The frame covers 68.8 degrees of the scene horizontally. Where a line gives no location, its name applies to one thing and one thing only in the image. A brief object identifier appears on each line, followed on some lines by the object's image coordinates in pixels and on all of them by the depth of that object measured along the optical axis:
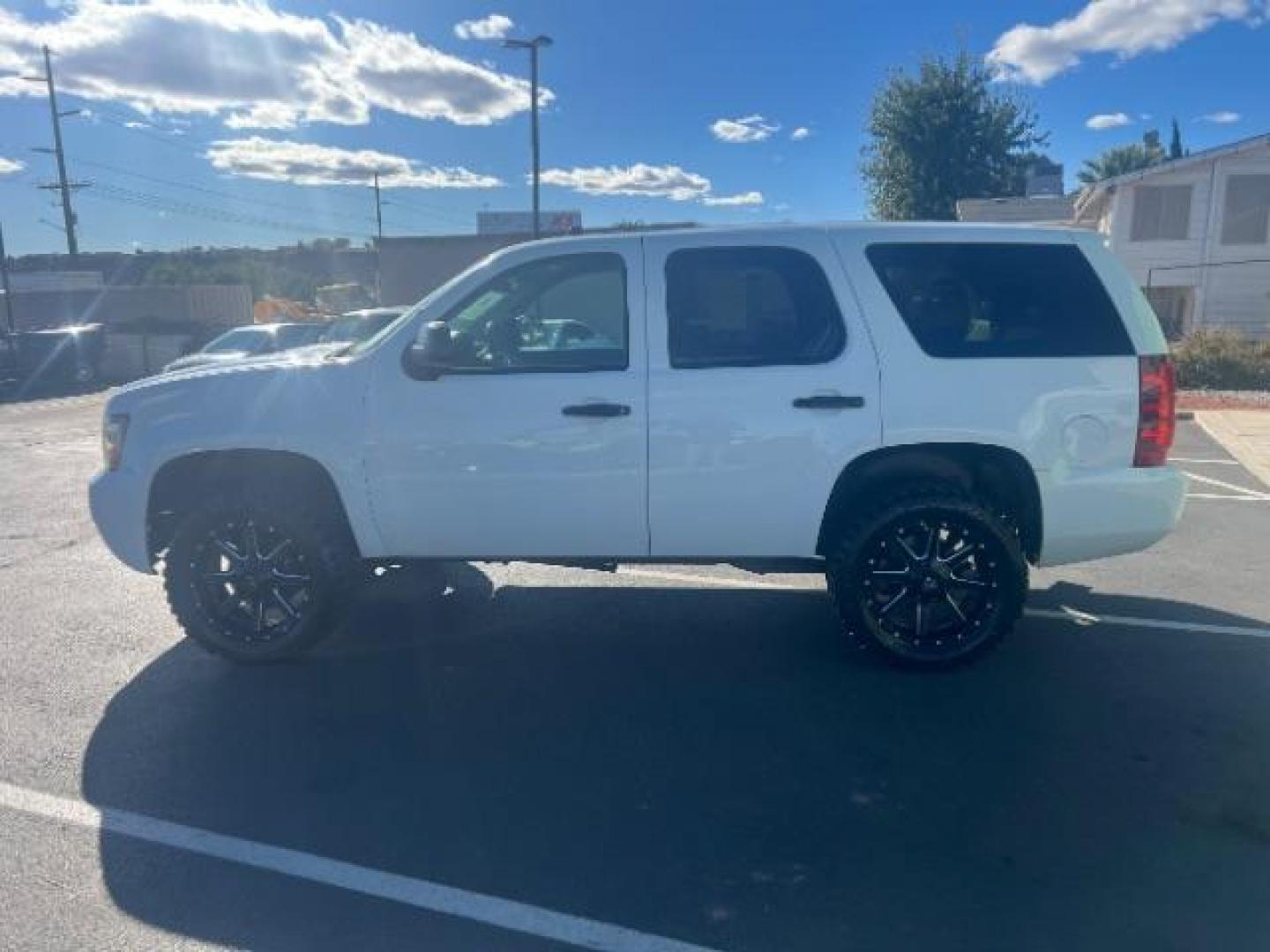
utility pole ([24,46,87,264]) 37.47
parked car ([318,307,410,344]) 13.67
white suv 4.15
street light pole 23.95
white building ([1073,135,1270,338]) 23.45
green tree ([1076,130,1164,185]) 56.19
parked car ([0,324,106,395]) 21.39
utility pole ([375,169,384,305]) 36.50
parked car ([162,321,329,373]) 15.96
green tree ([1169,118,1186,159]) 60.59
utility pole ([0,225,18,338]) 27.48
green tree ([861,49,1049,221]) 37.78
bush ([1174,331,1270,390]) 17.16
